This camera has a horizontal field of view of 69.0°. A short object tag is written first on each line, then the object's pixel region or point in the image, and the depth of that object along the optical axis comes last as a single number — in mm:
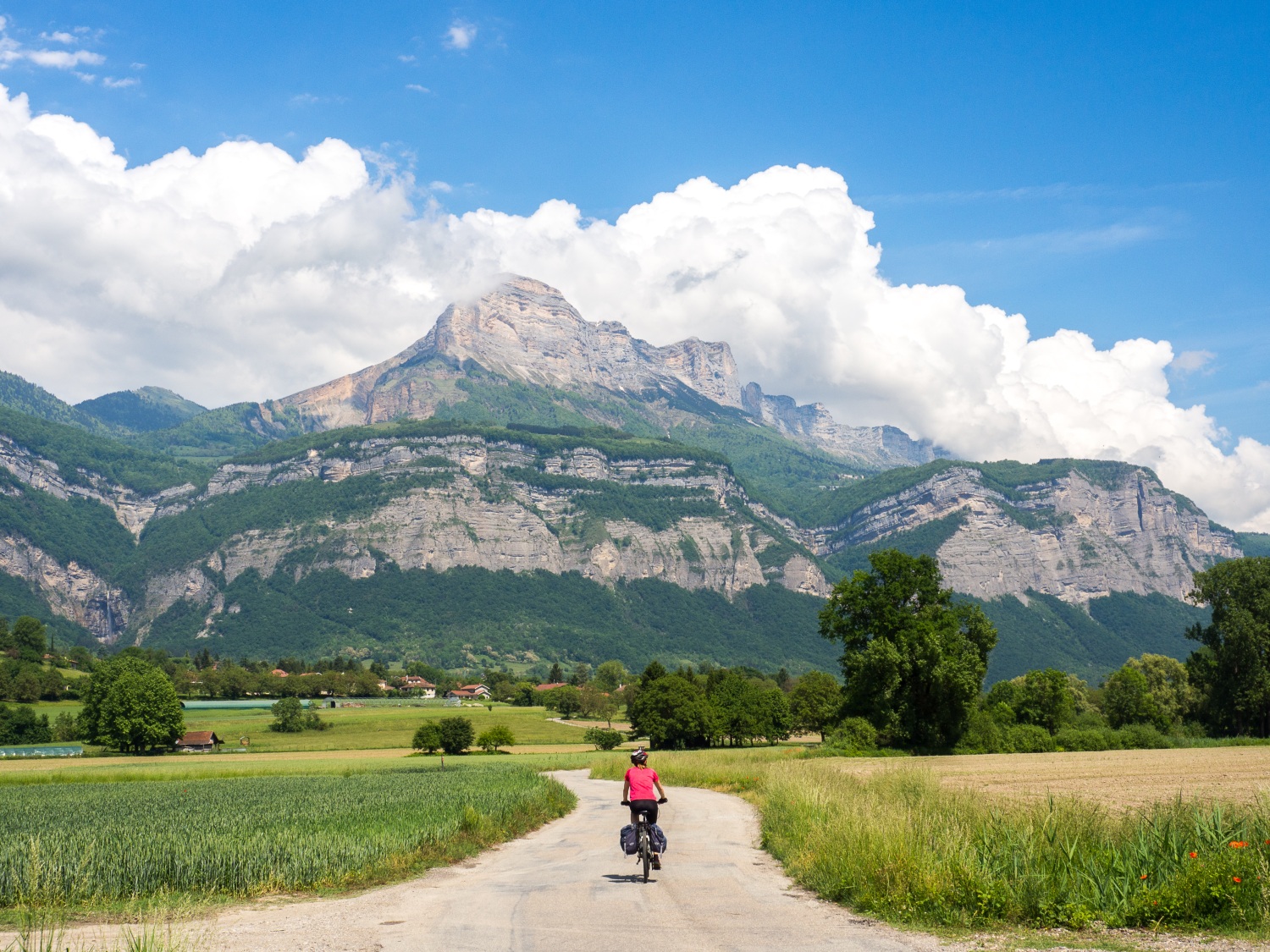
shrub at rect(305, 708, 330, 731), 126562
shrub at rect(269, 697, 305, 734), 124125
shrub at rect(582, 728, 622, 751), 103562
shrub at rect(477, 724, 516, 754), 104250
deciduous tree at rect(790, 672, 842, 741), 114188
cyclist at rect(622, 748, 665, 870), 18859
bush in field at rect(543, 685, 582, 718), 161375
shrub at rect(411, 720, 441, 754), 97688
